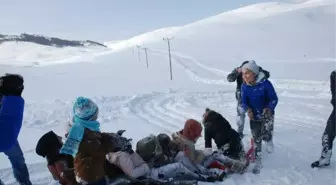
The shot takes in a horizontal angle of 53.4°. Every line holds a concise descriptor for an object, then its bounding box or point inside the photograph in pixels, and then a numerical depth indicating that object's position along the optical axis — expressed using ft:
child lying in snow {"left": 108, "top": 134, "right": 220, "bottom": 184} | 13.94
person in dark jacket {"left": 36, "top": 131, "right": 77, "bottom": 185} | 14.30
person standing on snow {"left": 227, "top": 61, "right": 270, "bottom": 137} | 21.75
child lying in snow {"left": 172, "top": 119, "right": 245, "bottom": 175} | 15.65
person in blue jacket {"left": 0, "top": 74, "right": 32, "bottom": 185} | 13.43
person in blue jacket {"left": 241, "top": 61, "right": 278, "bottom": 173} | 17.11
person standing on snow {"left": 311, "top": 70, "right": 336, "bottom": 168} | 15.72
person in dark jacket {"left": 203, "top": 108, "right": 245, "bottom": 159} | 16.98
